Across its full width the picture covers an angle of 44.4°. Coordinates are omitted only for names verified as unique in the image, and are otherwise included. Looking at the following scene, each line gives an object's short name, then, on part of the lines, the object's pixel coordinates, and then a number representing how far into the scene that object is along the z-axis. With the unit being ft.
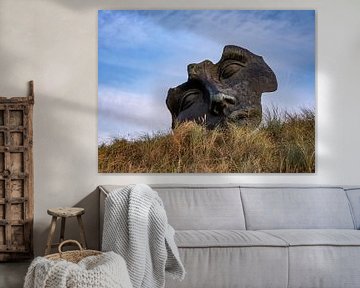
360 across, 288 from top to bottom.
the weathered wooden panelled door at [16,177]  11.96
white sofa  9.53
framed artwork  12.41
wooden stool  10.84
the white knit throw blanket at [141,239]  8.71
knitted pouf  6.80
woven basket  8.44
